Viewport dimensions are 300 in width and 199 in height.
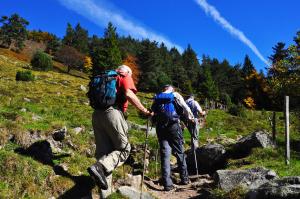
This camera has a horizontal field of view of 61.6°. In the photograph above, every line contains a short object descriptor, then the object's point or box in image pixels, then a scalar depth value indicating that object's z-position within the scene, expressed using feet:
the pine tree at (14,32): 219.27
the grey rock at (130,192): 15.75
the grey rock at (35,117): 26.22
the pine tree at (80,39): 283.72
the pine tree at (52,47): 268.73
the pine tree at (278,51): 189.87
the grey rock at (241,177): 17.89
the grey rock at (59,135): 22.33
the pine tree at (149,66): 179.00
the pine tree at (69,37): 308.27
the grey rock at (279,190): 14.13
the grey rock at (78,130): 25.71
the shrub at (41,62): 132.58
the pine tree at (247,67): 197.87
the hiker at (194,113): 28.12
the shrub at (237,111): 95.40
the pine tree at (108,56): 137.14
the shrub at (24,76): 87.81
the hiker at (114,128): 14.90
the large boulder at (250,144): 26.72
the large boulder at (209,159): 26.28
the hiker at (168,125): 20.38
